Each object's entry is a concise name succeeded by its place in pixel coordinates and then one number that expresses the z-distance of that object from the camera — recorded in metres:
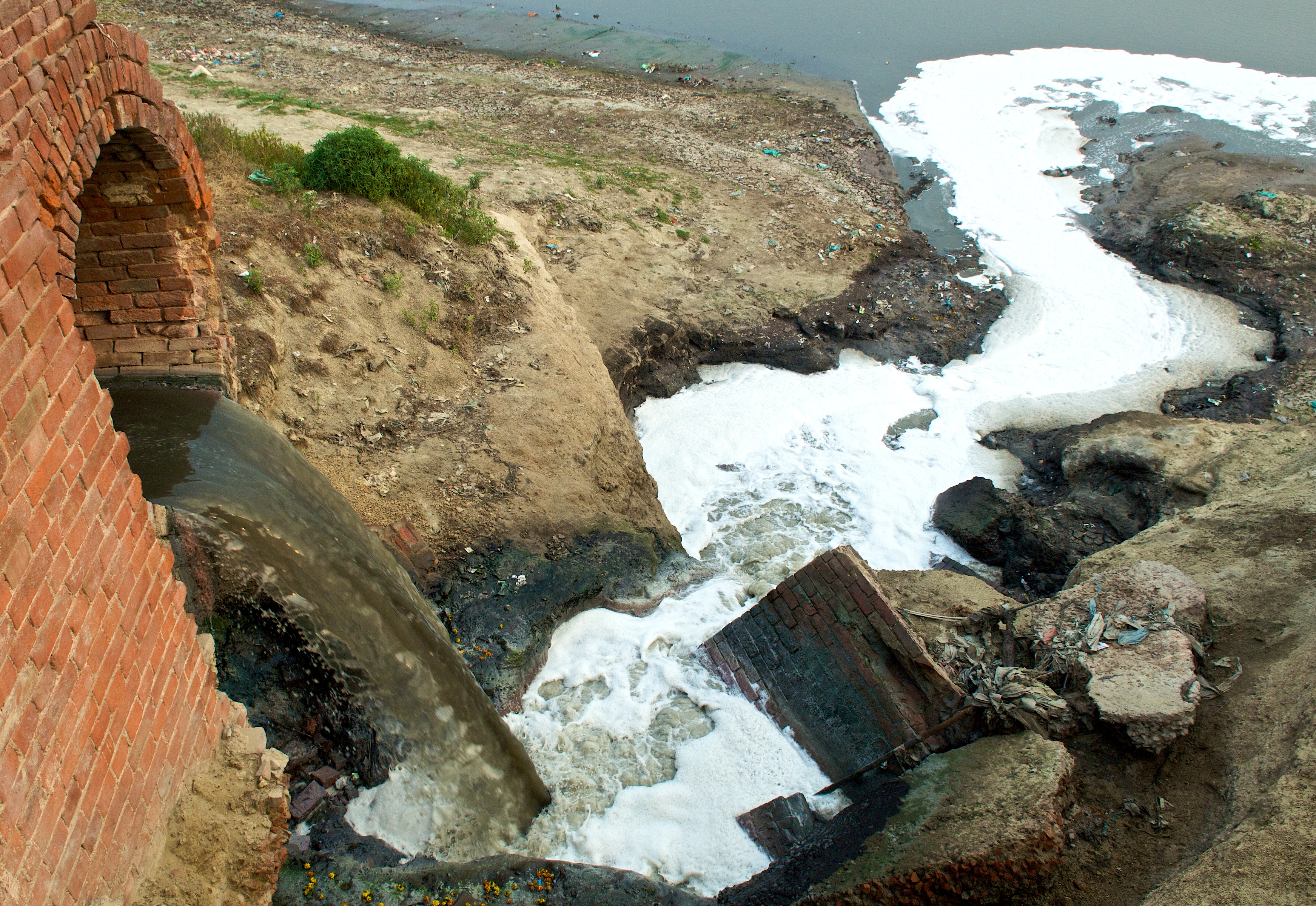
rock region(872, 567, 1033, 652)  5.64
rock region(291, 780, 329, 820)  4.23
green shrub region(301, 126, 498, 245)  8.59
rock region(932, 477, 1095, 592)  7.86
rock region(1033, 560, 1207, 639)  4.98
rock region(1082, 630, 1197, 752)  4.32
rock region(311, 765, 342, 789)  4.35
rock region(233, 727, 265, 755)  3.65
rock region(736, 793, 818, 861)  4.83
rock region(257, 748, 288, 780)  3.62
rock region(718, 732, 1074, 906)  3.71
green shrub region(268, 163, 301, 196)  8.23
